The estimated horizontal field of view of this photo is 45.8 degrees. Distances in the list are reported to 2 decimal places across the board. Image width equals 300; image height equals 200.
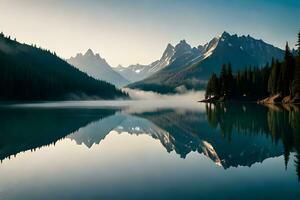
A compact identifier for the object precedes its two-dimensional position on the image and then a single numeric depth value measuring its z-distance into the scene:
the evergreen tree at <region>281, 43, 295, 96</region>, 125.88
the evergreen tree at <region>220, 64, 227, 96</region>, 170.00
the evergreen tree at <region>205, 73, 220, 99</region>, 175.04
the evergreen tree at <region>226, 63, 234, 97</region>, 169.00
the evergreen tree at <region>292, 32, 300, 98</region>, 111.19
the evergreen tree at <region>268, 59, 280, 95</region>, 135.00
